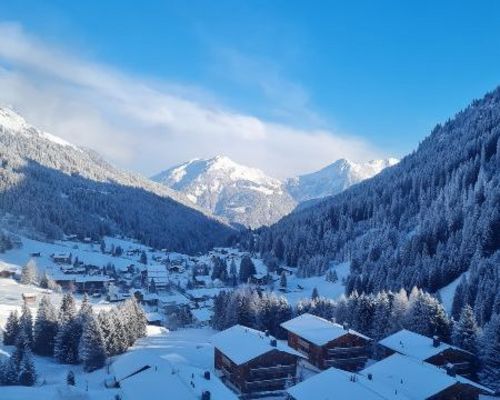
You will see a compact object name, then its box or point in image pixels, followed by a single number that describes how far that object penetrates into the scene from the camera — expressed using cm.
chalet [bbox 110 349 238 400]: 4554
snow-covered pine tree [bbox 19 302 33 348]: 7544
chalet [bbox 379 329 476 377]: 6068
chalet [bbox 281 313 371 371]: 6738
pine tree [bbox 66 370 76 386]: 5718
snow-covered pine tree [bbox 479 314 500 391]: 5969
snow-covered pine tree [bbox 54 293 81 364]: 7281
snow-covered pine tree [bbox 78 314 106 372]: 6875
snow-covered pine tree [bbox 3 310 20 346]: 7500
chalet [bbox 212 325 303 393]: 5944
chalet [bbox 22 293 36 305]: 10739
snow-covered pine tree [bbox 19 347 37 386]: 5775
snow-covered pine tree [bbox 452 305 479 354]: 6519
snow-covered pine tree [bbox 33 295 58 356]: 7519
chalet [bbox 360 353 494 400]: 4950
